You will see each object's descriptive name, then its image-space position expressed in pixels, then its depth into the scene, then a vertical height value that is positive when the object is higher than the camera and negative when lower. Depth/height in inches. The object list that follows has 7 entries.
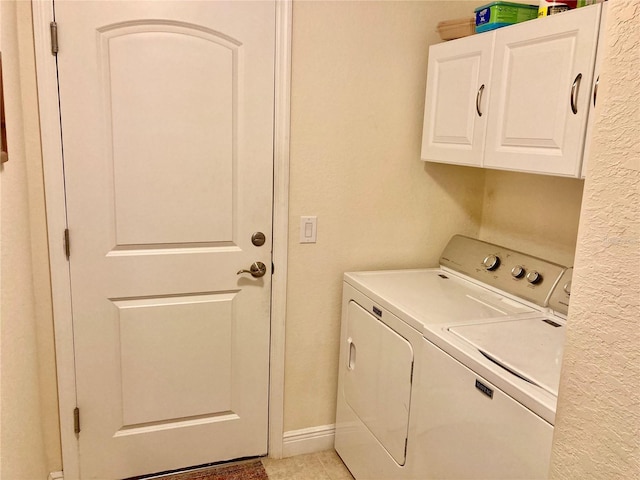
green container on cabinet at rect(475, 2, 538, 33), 72.3 +21.5
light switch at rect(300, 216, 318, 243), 91.0 -11.9
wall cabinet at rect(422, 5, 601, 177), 60.1 +9.4
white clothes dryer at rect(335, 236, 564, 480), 70.7 -24.5
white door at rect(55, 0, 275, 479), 76.8 -10.1
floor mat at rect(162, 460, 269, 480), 91.4 -55.9
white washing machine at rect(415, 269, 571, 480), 51.1 -24.7
